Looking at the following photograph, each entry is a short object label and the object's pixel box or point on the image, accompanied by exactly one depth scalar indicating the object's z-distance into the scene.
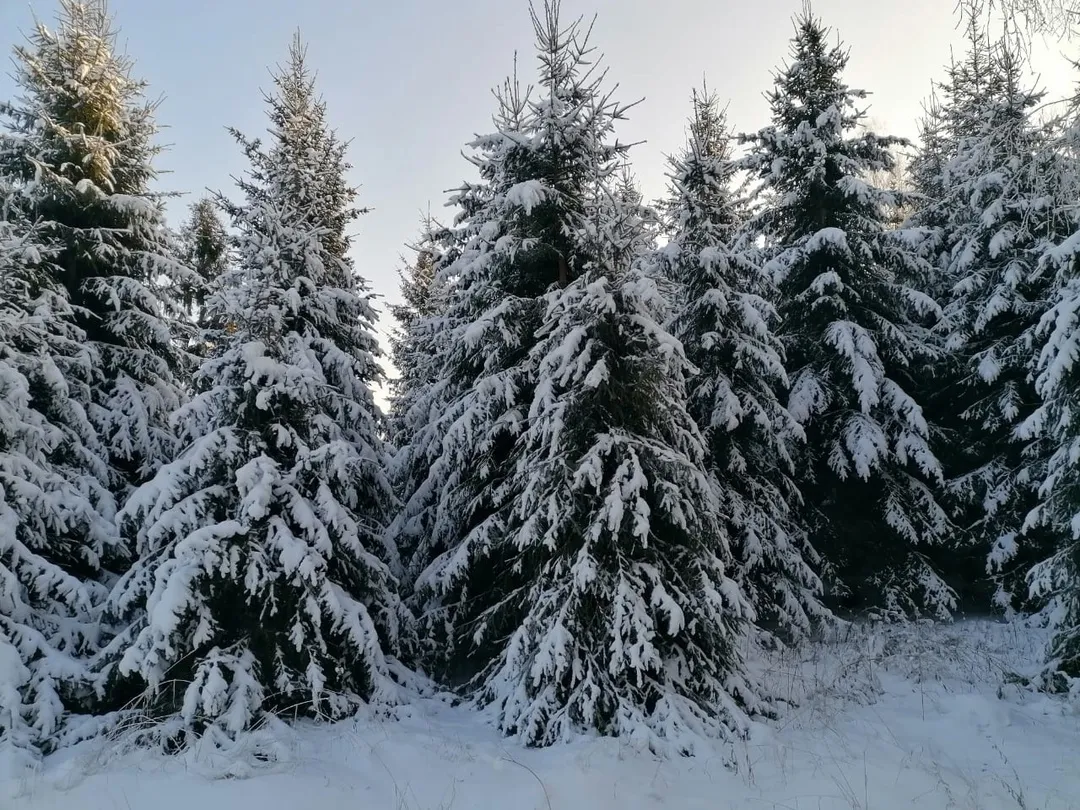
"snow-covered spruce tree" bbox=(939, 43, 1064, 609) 12.66
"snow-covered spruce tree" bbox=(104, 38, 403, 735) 7.66
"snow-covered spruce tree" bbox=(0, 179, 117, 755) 8.02
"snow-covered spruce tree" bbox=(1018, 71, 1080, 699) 8.67
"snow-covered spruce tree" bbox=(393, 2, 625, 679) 9.98
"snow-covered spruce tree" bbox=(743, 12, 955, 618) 12.50
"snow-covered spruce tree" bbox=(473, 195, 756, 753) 7.54
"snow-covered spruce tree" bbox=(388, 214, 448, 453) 12.67
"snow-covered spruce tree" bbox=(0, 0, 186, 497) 11.77
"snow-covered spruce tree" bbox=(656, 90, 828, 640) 11.38
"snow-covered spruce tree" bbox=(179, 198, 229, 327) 22.99
